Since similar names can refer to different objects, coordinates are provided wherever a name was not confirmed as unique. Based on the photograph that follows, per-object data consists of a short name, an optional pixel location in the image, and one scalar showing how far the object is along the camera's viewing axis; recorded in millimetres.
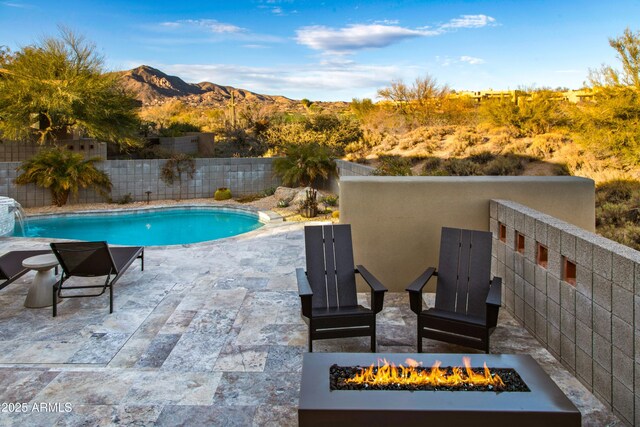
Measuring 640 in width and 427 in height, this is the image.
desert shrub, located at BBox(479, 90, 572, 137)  16000
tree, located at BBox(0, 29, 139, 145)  14266
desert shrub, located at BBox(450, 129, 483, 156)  15289
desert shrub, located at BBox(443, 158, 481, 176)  12938
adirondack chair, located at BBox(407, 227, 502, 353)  3539
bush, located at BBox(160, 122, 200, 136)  21109
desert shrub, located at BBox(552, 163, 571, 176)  12306
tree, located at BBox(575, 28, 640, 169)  11602
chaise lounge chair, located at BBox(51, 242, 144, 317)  4730
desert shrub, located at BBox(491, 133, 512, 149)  15367
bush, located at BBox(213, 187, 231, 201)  13969
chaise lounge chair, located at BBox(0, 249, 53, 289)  4863
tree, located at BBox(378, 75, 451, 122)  22594
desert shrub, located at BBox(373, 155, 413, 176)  9578
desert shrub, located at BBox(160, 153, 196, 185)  14070
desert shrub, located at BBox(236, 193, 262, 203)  13742
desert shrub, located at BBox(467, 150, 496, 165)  14332
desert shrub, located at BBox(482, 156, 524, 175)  12984
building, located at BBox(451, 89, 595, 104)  13381
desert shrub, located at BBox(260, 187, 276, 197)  14305
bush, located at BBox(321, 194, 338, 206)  11766
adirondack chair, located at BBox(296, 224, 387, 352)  3689
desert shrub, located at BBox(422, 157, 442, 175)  13750
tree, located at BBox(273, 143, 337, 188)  13312
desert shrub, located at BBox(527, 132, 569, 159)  14008
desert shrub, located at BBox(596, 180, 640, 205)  9539
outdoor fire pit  2094
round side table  4898
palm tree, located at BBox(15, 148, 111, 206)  12445
